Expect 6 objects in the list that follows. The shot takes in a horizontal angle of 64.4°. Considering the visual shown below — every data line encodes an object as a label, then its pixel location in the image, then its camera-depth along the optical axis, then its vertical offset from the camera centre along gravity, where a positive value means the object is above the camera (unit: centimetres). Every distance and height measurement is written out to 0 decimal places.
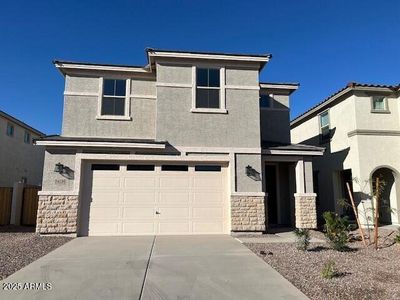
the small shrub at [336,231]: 866 -103
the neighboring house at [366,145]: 1385 +225
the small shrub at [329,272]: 599 -147
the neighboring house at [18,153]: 1994 +263
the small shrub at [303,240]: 849 -121
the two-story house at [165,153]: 1098 +147
